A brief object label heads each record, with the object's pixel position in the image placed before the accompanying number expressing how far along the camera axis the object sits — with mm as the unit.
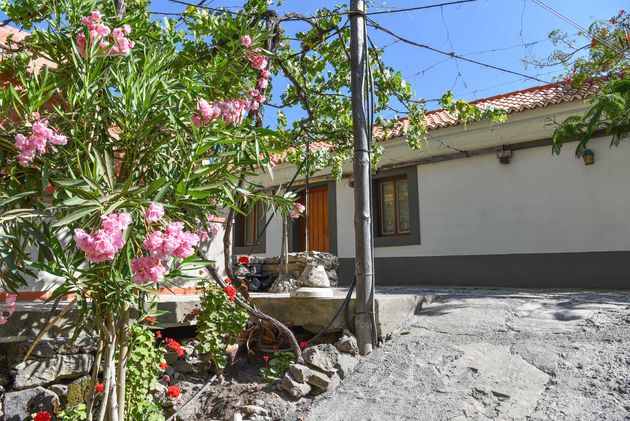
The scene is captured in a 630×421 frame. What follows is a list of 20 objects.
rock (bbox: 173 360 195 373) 4051
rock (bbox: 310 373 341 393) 3498
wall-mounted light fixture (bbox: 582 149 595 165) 7520
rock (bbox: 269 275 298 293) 8289
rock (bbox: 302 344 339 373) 3661
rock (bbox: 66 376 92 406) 3418
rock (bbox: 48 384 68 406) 3386
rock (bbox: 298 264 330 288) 5742
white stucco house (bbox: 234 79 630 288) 7492
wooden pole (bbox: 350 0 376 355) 3982
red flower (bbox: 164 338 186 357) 3622
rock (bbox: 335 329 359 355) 3873
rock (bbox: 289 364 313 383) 3551
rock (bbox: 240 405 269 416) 3271
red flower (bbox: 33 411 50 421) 2791
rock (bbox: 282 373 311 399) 3459
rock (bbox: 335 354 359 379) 3646
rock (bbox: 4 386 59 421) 3152
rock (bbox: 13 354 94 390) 3266
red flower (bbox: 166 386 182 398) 3283
